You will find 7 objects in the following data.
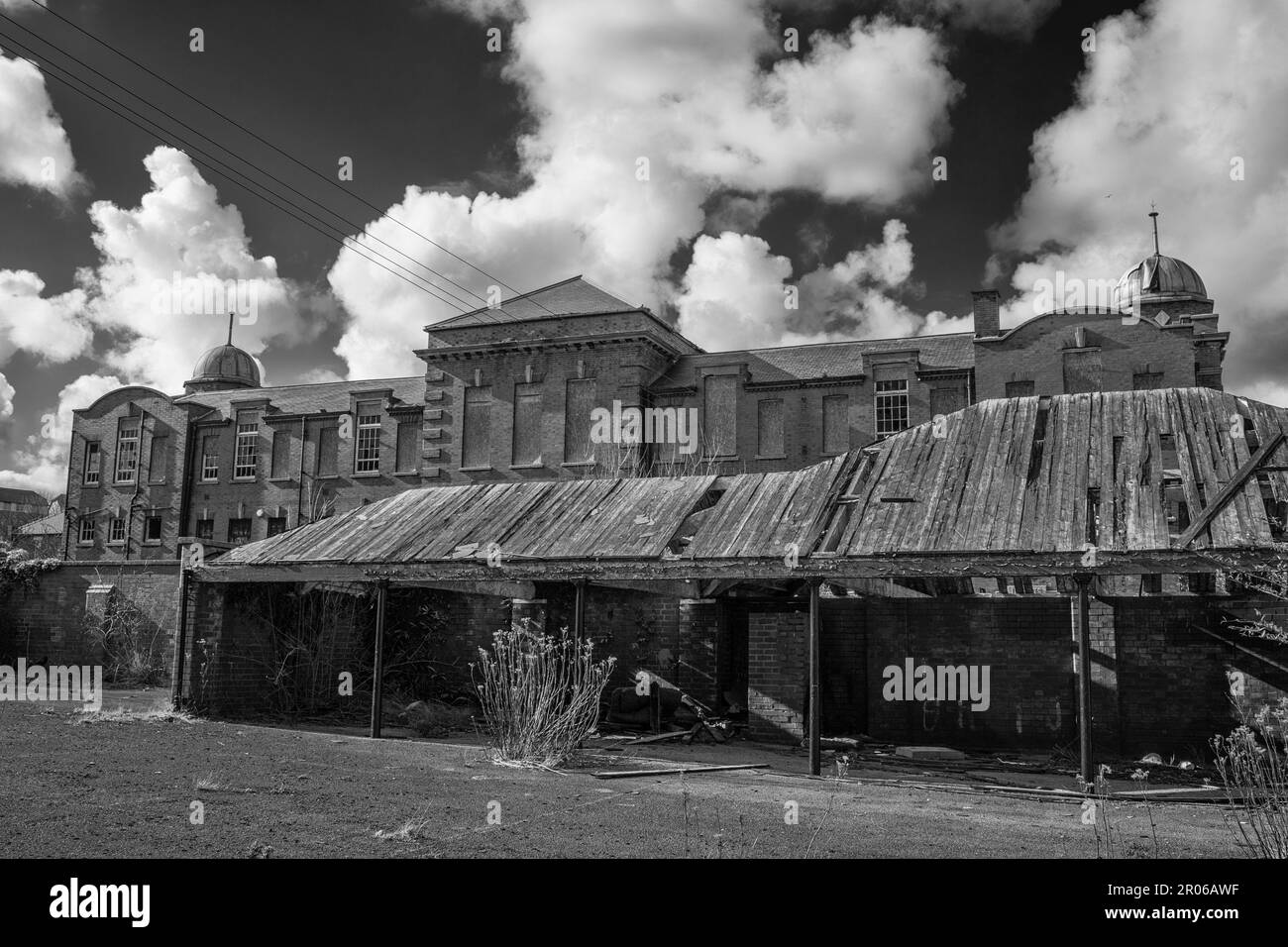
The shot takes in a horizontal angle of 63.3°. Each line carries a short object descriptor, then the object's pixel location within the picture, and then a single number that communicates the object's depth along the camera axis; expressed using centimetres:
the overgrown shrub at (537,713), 1223
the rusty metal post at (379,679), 1515
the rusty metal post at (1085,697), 1120
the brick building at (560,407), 2908
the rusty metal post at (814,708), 1246
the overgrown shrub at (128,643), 2317
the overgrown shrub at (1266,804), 564
